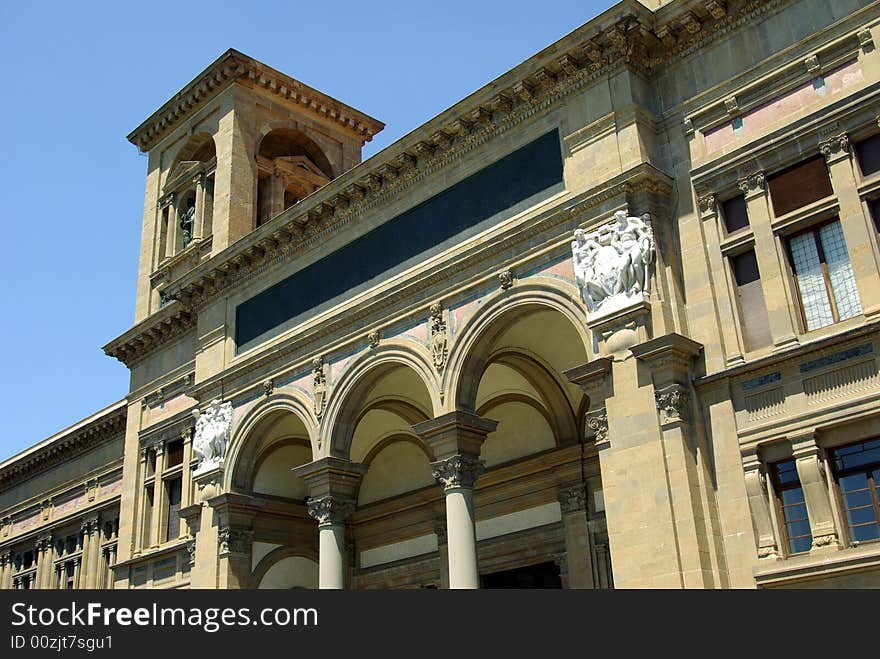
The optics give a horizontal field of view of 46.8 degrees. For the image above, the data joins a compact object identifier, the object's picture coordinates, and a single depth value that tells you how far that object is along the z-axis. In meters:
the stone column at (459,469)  18.45
